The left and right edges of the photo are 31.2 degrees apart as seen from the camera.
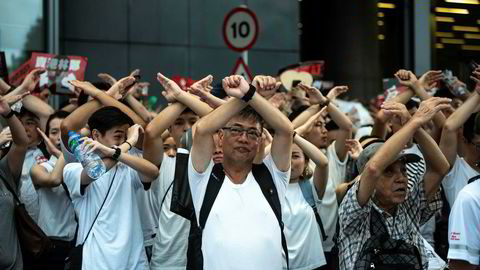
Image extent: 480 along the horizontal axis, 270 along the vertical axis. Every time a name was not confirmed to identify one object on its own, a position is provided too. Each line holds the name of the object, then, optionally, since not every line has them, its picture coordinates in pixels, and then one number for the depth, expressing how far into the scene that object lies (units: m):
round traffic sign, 12.23
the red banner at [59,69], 9.86
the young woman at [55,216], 7.58
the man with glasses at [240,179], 5.32
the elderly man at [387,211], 5.66
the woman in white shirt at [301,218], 7.35
